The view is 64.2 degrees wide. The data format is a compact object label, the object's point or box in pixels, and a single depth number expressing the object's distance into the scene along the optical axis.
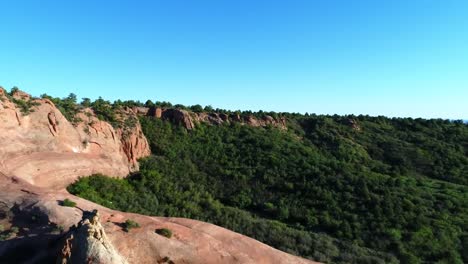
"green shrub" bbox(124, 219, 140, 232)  20.09
